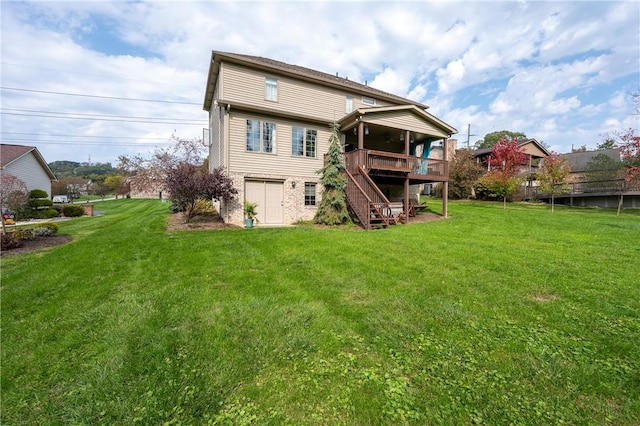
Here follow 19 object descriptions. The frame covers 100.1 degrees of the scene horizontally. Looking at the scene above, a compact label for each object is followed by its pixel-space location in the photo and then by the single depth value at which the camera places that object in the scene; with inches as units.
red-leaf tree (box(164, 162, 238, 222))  428.1
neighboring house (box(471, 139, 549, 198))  1024.9
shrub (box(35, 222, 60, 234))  390.6
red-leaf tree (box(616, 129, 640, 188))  594.9
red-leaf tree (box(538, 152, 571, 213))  730.8
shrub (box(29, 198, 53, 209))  741.8
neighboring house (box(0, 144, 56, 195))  807.8
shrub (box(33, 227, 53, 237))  369.4
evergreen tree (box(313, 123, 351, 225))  499.2
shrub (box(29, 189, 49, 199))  816.3
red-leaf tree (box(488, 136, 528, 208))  777.6
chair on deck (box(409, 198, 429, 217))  597.4
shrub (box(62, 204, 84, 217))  723.9
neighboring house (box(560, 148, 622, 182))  1176.2
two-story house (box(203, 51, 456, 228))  483.2
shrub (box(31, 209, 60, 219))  684.7
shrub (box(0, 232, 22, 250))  314.8
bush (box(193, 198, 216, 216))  496.6
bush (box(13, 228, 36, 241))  338.8
